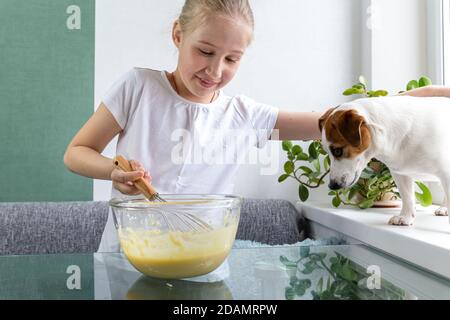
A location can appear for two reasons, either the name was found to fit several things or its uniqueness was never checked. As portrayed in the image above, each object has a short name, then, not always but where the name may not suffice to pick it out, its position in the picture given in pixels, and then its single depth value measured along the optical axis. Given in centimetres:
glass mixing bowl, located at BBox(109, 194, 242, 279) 52
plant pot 129
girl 86
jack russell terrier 79
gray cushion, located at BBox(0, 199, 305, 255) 134
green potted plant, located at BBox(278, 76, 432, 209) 122
